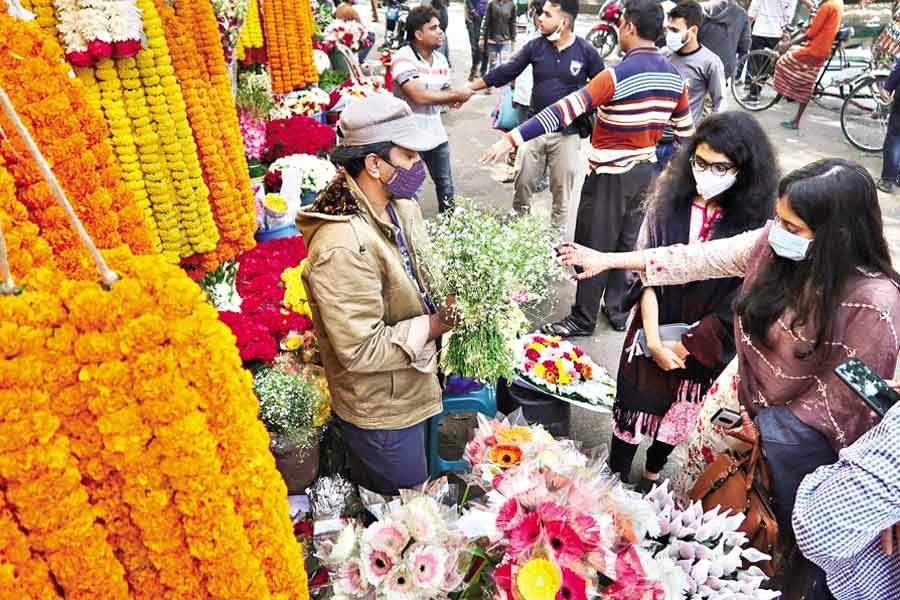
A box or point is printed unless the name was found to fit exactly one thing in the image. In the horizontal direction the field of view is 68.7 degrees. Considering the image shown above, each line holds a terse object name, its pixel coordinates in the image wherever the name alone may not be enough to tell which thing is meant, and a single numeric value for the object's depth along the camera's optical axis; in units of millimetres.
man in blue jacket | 4809
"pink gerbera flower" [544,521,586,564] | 1487
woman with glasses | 2604
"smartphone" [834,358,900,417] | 1661
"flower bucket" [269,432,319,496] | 2568
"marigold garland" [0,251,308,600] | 867
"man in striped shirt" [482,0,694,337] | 3885
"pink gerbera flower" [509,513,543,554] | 1516
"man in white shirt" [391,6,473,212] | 4984
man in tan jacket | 2006
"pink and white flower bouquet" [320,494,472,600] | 1647
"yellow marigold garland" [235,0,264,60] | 5773
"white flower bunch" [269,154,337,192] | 4590
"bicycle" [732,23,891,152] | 8367
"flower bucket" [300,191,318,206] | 4586
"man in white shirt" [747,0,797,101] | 9641
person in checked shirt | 1499
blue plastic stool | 3123
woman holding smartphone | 1909
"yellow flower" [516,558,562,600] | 1438
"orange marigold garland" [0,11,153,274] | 1384
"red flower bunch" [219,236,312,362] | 2779
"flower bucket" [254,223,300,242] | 3895
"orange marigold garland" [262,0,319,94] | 6051
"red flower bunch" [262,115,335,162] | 4918
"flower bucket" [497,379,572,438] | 3287
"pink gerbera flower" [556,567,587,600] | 1454
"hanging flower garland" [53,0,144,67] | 2123
